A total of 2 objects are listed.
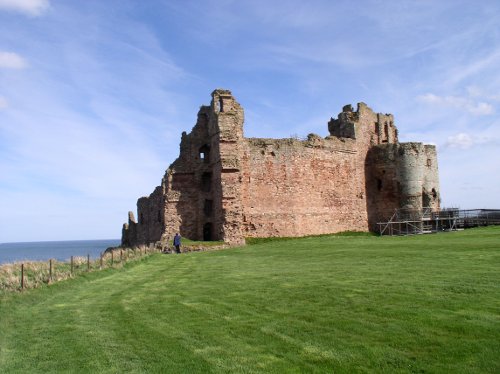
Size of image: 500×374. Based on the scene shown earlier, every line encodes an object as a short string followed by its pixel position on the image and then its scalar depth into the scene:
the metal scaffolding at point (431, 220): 35.56
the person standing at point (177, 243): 26.27
